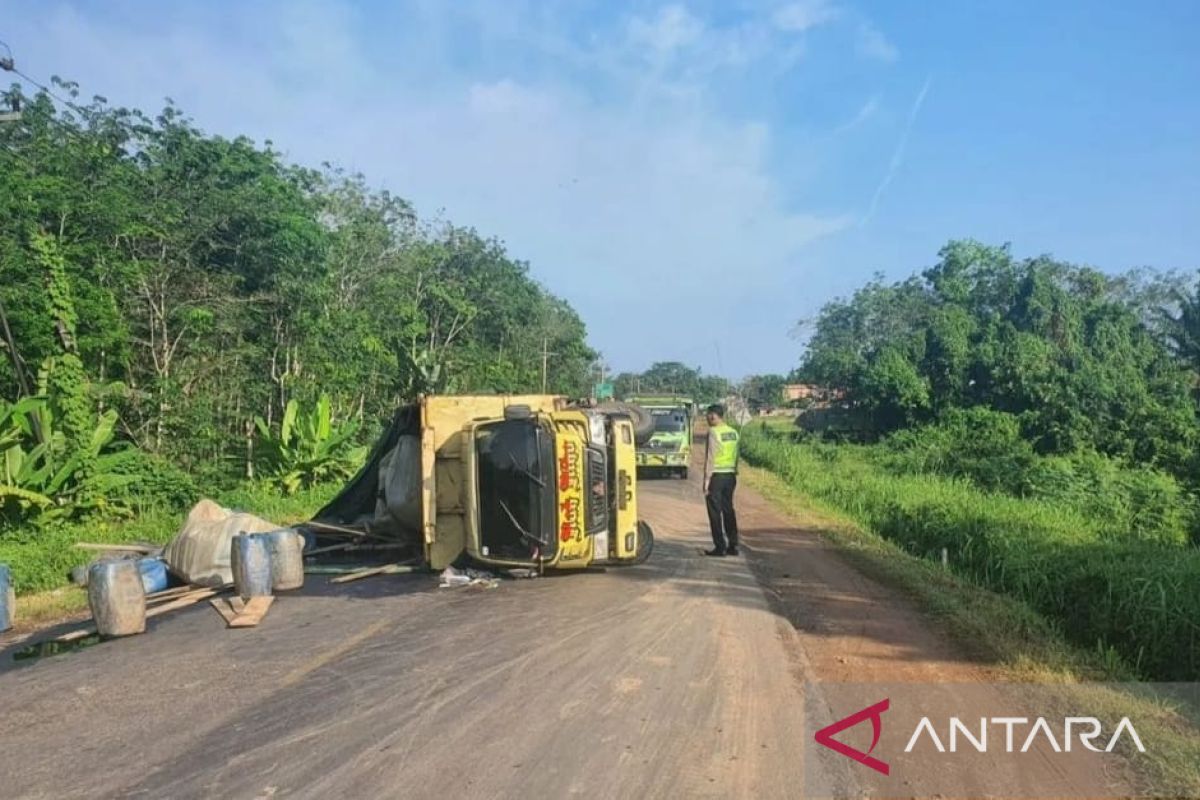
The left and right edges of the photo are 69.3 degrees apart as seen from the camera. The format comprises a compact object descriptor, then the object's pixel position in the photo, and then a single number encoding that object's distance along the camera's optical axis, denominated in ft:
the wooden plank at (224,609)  25.06
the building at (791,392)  268.09
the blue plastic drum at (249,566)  27.25
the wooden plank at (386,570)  30.29
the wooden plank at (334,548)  33.55
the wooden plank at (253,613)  24.25
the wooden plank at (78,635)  23.86
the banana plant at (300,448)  52.60
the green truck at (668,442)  79.66
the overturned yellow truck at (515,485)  26.76
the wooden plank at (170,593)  27.86
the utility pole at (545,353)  127.88
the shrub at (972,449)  74.79
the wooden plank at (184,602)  26.19
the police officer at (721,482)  34.22
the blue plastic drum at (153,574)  29.09
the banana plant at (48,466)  38.22
